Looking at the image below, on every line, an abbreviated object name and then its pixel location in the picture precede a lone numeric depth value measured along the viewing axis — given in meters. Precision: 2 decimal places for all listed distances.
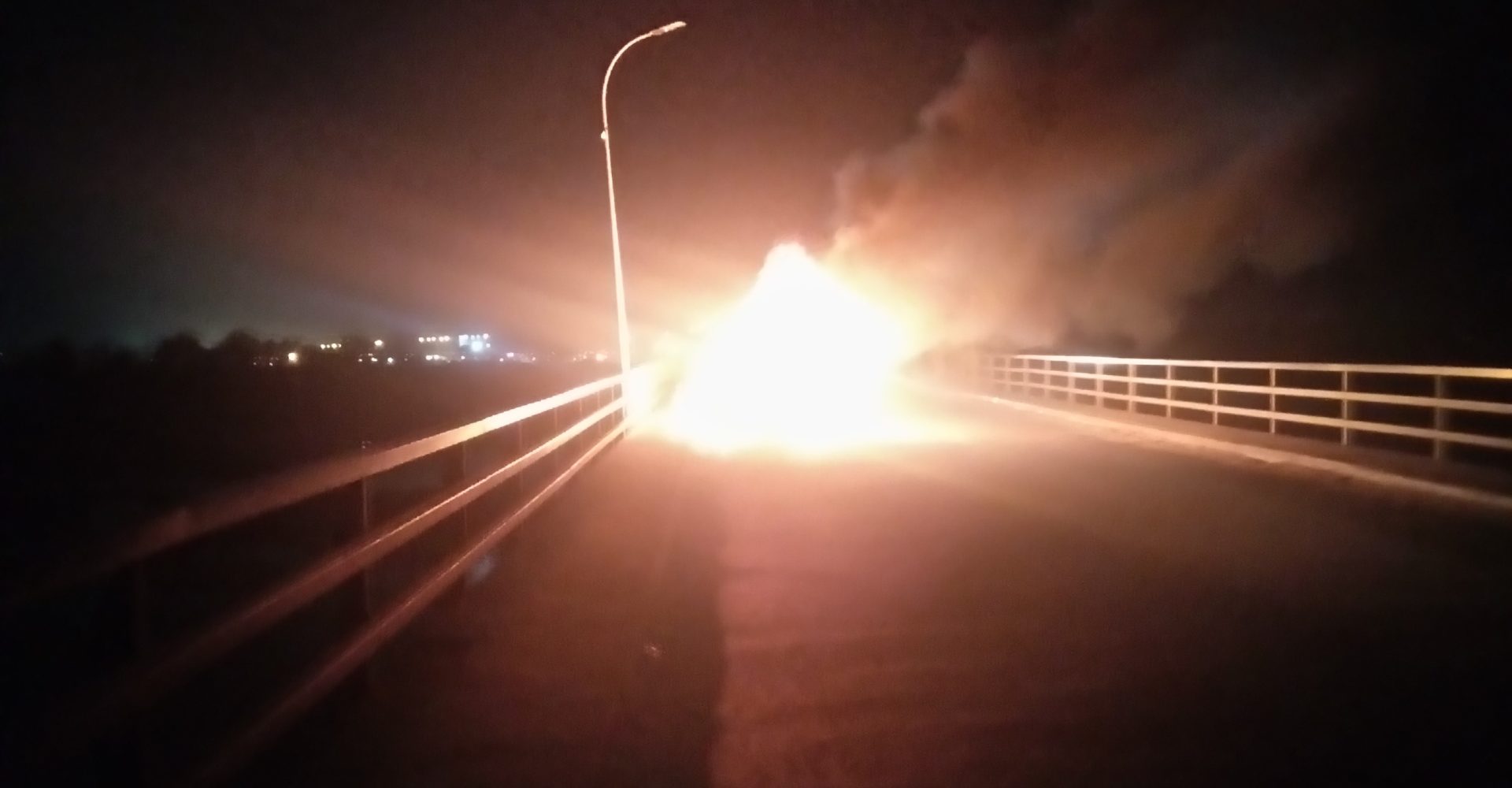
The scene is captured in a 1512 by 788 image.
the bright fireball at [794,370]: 25.55
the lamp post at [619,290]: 27.70
